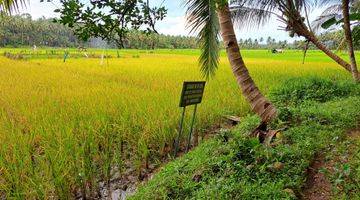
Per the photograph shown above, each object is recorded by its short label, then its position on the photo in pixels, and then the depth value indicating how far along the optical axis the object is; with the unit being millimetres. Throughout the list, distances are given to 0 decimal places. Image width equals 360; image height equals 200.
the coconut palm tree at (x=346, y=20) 6012
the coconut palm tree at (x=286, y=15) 5631
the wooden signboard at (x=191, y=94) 3902
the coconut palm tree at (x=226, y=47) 3420
